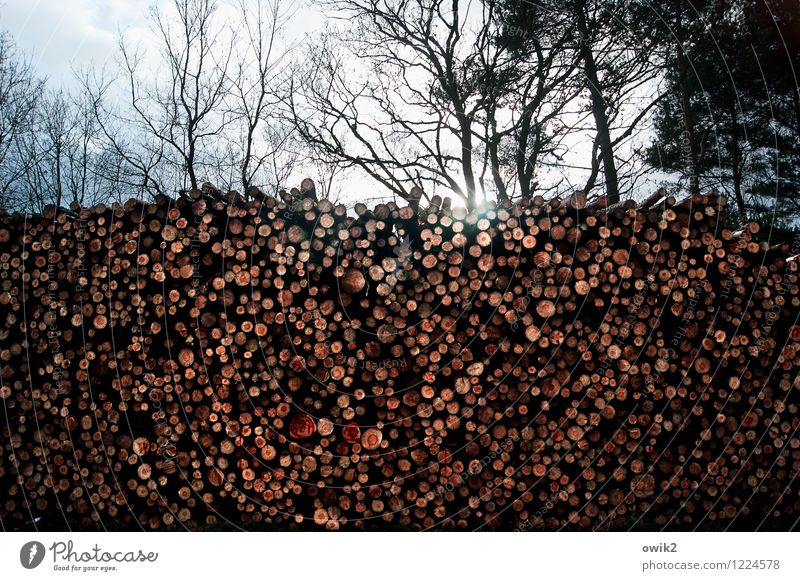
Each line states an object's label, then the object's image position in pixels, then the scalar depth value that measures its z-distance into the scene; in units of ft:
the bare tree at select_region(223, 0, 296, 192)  27.56
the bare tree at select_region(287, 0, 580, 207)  28.86
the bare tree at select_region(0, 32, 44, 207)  27.30
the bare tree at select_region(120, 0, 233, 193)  27.63
